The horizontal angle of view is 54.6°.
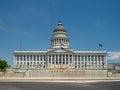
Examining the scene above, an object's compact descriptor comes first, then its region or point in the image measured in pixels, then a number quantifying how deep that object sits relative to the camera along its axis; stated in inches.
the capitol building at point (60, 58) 3130.8
